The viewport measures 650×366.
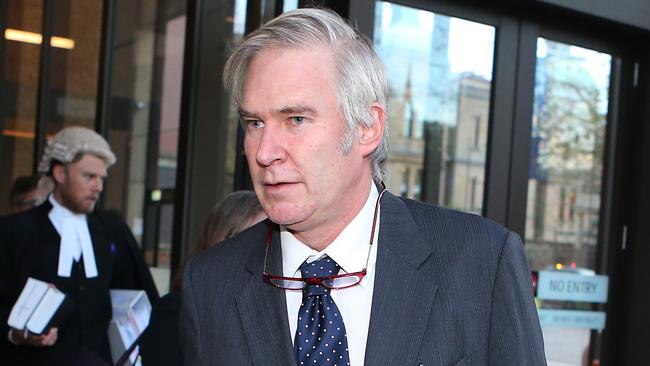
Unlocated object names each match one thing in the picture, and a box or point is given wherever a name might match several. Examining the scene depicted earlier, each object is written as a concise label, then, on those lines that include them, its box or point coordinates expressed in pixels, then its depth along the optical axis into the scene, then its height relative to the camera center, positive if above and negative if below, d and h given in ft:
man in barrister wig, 12.76 -1.51
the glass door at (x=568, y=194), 15.61 -0.07
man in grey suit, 5.31 -0.51
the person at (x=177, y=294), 8.34 -1.37
